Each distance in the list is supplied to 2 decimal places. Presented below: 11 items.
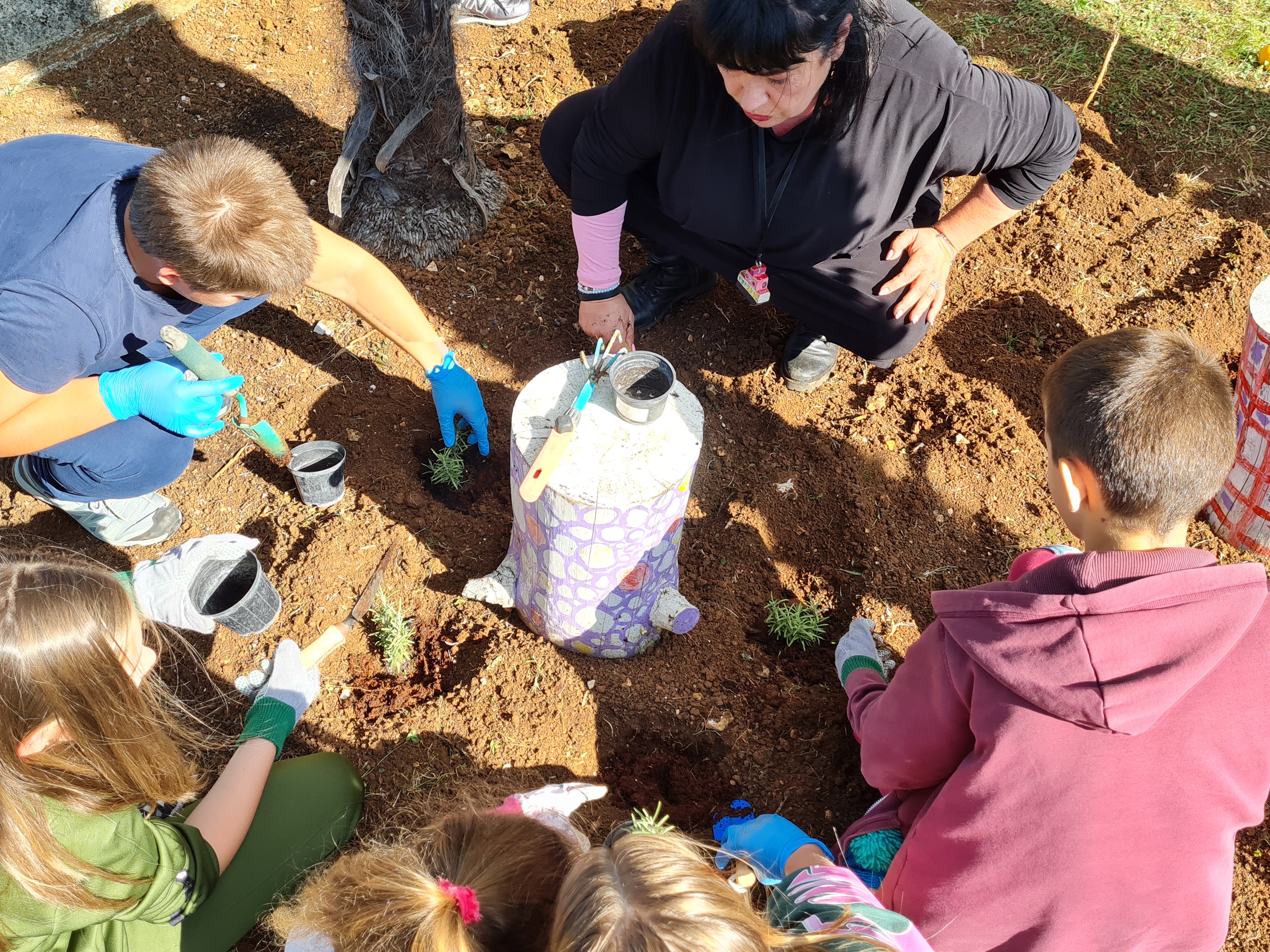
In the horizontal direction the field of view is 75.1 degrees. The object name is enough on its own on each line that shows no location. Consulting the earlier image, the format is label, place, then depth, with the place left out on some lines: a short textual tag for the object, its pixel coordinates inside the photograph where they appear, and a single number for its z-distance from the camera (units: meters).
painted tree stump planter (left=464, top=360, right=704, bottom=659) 1.92
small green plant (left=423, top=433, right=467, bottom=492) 2.74
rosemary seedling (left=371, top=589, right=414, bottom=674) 2.38
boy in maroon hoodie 1.39
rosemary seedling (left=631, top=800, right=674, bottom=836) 1.80
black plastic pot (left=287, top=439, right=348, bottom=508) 2.56
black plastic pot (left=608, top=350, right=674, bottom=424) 1.95
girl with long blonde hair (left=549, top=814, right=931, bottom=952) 1.14
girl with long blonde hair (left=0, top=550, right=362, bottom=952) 1.43
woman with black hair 2.01
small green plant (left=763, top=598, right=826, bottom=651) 2.48
